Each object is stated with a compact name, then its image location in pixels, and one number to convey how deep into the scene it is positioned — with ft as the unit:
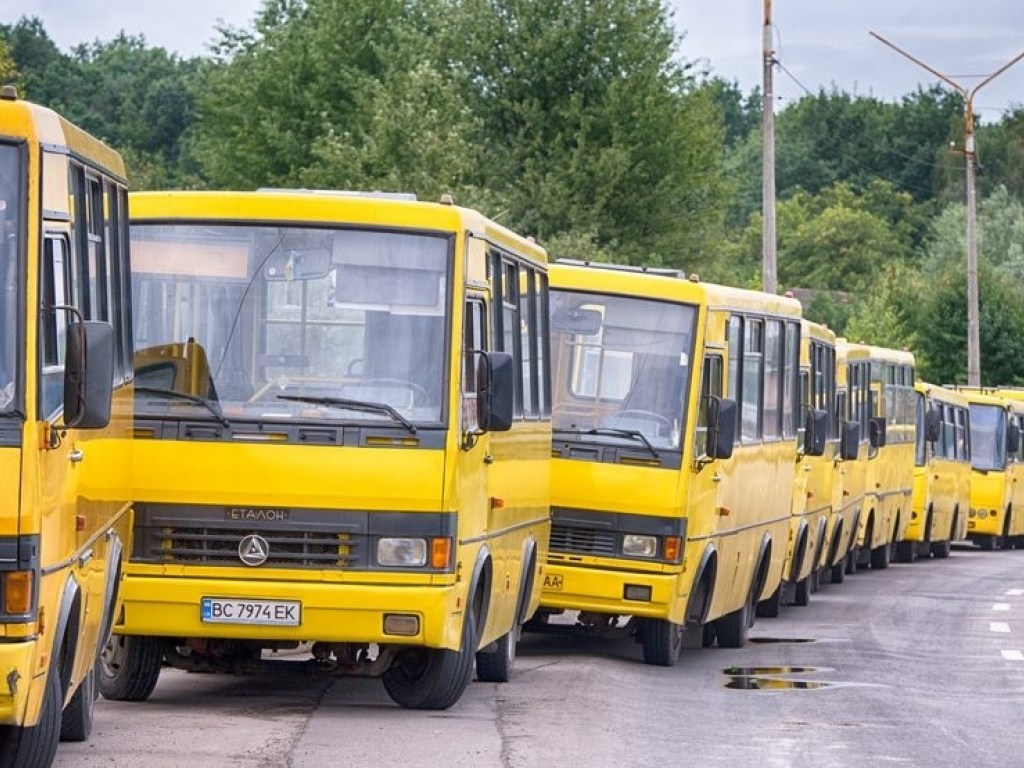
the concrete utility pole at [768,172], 136.87
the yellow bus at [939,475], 146.41
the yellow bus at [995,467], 175.94
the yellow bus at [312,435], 45.44
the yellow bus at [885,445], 120.06
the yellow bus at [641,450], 62.18
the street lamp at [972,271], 206.69
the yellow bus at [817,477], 89.40
